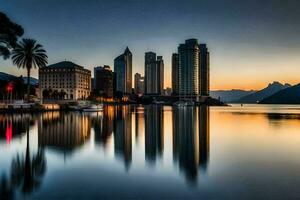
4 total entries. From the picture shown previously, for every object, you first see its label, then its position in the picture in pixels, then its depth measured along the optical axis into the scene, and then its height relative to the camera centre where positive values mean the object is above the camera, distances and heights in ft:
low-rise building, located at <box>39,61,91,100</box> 640.71 +14.47
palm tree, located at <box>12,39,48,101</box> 271.69 +43.73
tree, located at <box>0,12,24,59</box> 109.29 +26.40
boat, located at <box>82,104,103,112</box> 309.42 -8.56
